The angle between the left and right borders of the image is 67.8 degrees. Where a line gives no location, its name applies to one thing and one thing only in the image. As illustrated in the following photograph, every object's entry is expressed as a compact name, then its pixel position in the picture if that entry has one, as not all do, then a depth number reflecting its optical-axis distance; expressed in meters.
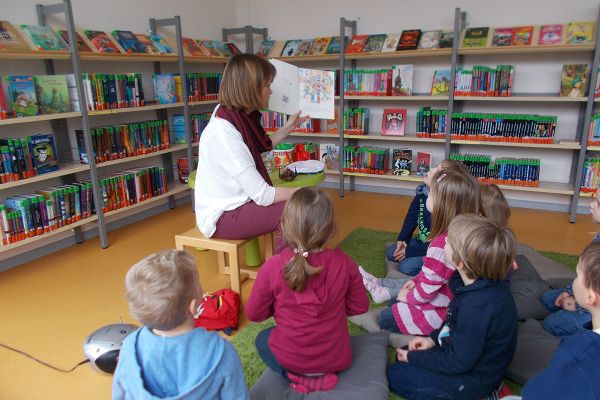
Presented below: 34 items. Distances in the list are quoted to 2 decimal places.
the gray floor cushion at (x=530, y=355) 1.84
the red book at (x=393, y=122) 4.66
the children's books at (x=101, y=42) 3.55
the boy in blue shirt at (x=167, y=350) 1.13
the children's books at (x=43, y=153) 3.17
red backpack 2.35
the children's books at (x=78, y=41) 3.32
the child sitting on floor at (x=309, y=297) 1.52
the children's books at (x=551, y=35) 3.79
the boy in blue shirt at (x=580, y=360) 1.08
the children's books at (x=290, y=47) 4.93
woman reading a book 2.36
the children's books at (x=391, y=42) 4.43
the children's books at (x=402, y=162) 4.70
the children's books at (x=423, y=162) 4.68
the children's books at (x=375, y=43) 4.49
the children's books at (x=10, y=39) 2.93
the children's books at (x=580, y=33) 3.69
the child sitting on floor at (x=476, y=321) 1.50
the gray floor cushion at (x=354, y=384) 1.63
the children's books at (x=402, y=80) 4.45
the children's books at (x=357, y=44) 4.56
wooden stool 2.43
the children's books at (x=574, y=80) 3.79
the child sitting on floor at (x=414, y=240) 2.74
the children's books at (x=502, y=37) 3.96
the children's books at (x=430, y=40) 4.27
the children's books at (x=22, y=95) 2.98
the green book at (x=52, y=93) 3.15
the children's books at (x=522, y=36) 3.90
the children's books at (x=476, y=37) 4.04
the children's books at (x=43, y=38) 3.12
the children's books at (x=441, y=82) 4.36
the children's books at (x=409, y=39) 4.35
